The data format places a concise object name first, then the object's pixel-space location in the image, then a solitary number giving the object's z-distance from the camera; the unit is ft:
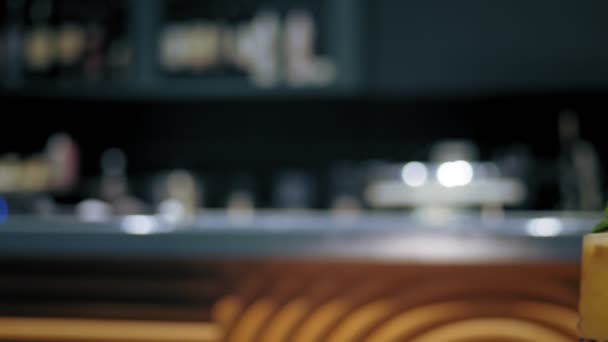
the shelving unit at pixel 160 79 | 18.57
